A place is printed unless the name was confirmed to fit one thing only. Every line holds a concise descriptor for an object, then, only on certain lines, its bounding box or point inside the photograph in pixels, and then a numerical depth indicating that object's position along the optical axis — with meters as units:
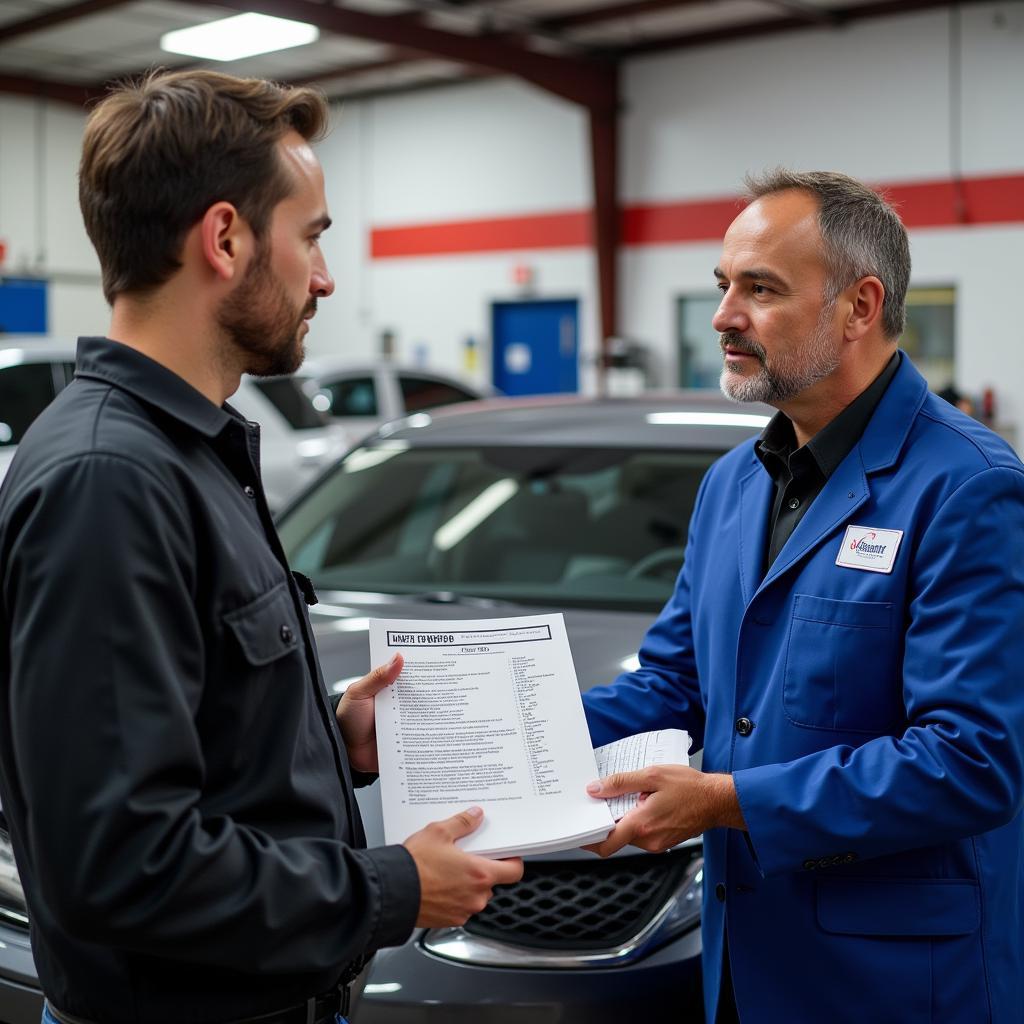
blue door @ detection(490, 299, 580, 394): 13.88
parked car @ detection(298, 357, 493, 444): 8.88
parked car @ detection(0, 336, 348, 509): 6.17
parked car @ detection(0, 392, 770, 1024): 2.04
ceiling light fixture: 11.18
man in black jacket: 1.09
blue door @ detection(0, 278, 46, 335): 14.56
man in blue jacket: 1.53
